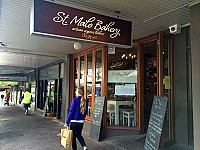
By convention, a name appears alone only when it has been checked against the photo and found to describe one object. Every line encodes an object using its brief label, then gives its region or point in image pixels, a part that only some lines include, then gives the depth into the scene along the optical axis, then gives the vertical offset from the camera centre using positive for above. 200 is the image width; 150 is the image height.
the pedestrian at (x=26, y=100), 11.67 -1.04
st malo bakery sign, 2.62 +0.89
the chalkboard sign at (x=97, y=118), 5.47 -1.00
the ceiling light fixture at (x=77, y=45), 5.78 +1.16
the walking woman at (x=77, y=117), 4.02 -0.71
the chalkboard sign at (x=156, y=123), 3.62 -0.77
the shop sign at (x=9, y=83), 21.89 +0.02
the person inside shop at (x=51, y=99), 10.90 -0.92
